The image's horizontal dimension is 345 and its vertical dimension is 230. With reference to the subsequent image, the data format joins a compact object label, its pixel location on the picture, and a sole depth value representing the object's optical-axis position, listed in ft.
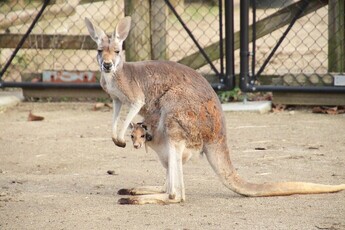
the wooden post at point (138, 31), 67.31
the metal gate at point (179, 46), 65.21
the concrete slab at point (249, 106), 65.05
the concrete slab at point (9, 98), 69.21
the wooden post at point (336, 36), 64.23
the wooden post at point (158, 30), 67.46
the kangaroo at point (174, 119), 40.04
